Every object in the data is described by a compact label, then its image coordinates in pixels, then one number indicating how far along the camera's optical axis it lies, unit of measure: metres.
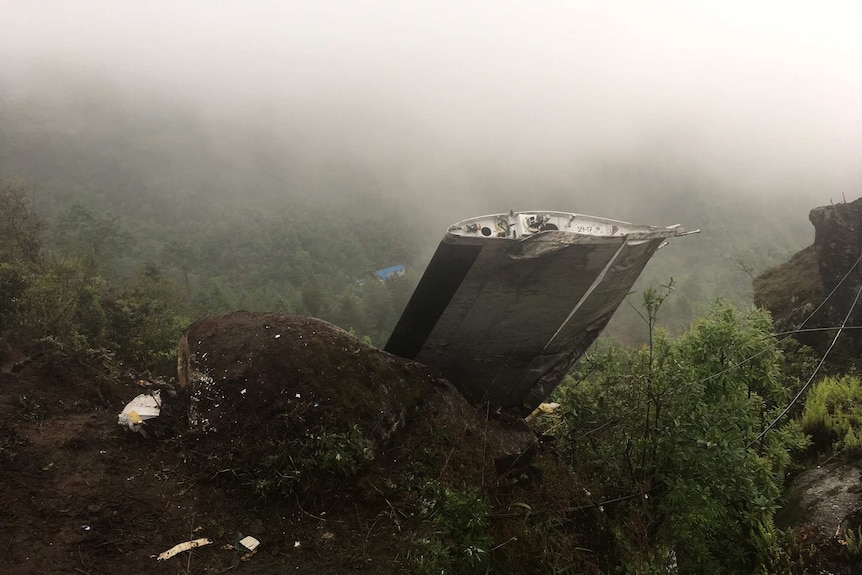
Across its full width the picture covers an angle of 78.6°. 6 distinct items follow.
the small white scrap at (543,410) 7.90
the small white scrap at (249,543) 4.34
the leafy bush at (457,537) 3.23
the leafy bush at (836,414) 5.90
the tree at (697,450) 4.20
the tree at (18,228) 14.78
